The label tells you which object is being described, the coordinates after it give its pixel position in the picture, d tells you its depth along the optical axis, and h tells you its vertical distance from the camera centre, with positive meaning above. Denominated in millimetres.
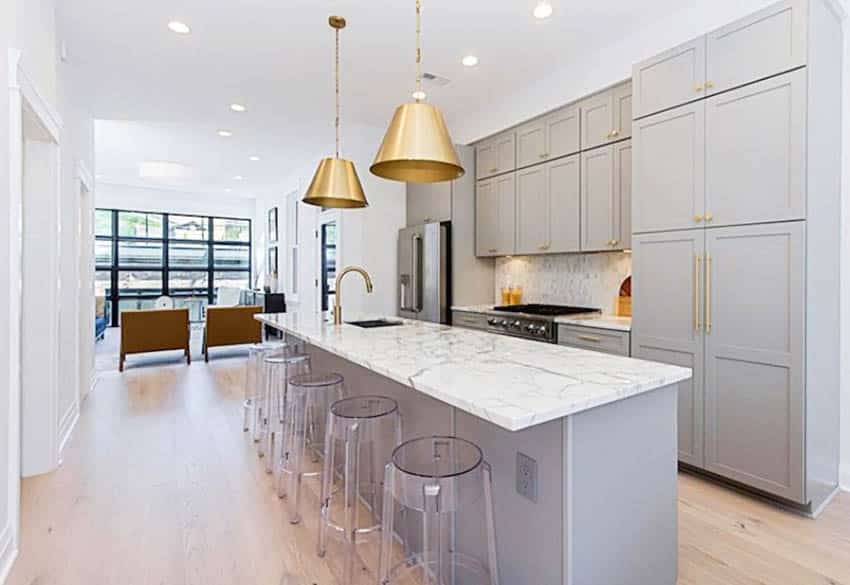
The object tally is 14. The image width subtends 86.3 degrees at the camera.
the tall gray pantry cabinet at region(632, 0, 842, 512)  2287 +264
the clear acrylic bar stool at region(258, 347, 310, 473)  3172 -695
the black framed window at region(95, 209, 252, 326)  9852 +706
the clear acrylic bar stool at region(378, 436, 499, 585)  1457 -750
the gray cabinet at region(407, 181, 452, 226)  4865 +979
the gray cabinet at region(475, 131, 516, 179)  4359 +1336
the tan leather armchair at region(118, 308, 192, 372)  5844 -573
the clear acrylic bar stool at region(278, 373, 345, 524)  2572 -859
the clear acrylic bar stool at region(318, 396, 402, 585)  1901 -802
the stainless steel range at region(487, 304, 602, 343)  3574 -270
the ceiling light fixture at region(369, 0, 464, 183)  1955 +656
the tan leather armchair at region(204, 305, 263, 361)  6402 -561
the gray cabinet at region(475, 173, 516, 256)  4367 +732
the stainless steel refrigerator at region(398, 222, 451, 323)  4711 +175
